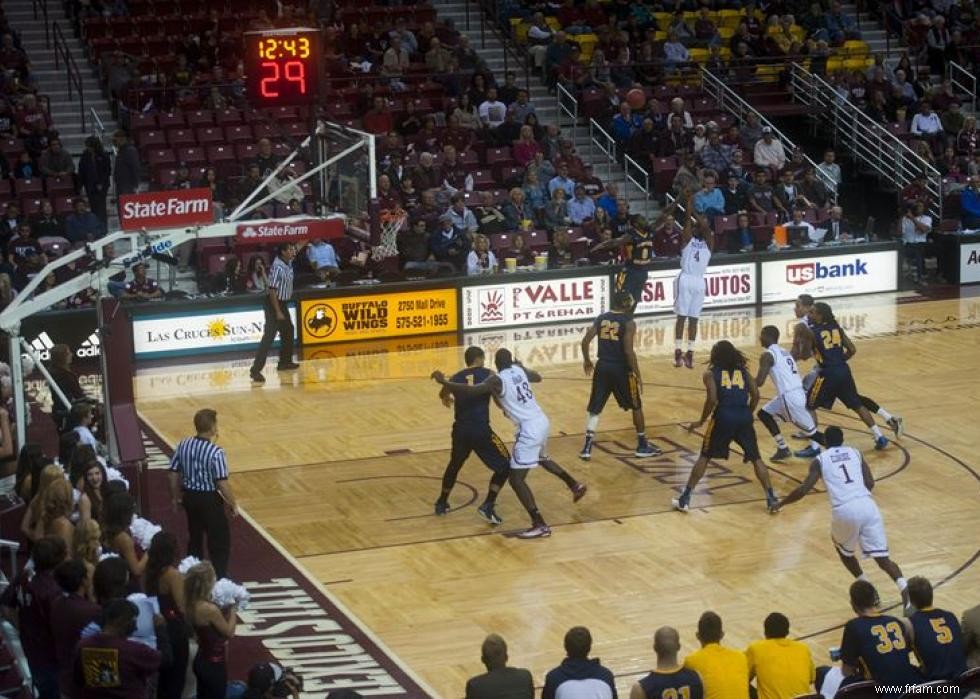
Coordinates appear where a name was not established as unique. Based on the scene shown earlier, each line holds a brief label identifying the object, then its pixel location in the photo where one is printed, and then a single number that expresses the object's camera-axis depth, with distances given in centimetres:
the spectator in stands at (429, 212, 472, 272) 2603
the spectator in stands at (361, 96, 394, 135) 2834
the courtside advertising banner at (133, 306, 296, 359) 2386
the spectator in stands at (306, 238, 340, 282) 2519
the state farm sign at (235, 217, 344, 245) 1703
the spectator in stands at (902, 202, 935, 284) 2839
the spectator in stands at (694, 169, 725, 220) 2825
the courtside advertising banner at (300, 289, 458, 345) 2461
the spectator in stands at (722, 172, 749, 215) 2866
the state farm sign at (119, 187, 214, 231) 1575
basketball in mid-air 3078
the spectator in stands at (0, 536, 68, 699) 1081
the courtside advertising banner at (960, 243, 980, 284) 2848
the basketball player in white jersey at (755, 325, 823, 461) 1764
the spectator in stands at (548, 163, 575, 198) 2798
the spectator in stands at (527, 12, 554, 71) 3244
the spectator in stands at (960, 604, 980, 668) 1064
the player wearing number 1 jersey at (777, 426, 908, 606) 1374
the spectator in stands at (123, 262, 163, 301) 2394
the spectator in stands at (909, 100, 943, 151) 3192
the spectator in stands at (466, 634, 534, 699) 985
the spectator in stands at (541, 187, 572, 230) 2748
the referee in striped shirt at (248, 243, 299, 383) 2209
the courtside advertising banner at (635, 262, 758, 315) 2642
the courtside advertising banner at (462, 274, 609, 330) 2559
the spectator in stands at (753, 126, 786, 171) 3008
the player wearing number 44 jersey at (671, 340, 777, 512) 1609
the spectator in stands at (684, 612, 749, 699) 1012
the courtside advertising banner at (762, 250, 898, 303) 2728
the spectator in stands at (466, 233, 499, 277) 2556
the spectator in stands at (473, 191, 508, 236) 2711
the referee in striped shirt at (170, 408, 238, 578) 1388
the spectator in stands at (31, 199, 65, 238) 2503
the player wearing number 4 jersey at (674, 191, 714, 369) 2280
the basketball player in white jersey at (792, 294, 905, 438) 1816
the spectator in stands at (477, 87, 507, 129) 2980
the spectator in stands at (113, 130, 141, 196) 2594
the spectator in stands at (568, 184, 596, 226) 2772
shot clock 1772
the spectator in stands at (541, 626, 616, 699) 988
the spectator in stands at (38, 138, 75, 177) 2644
